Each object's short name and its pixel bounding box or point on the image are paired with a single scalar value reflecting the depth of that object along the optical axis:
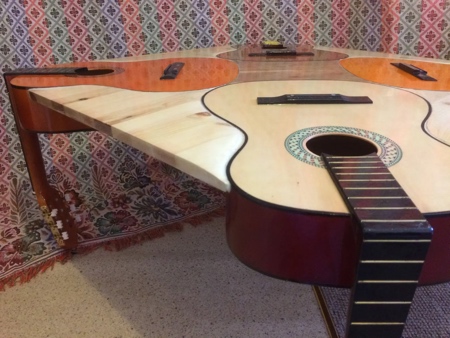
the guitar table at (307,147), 0.45
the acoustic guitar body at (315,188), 0.46
